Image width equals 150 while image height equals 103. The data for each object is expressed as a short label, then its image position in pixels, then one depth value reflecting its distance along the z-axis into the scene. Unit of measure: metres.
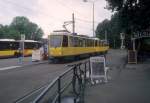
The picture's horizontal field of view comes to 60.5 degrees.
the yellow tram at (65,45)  12.56
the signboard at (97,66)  6.08
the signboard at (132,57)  11.89
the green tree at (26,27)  56.48
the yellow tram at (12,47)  18.89
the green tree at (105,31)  42.52
